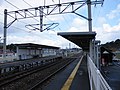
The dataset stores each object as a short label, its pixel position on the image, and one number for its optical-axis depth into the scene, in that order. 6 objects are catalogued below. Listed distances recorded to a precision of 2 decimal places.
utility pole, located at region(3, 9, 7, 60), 11.79
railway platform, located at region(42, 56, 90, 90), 5.12
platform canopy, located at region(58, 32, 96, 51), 5.83
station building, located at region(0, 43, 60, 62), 17.09
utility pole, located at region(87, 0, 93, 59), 8.18
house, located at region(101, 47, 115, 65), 12.08
